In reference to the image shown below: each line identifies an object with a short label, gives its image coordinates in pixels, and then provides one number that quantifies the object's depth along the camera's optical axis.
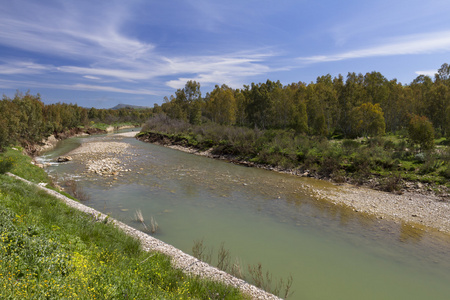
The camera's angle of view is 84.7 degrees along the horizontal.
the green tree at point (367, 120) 35.75
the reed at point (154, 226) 10.65
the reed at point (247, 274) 7.31
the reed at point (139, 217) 11.23
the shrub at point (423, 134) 23.55
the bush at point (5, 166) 13.09
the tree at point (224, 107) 66.62
